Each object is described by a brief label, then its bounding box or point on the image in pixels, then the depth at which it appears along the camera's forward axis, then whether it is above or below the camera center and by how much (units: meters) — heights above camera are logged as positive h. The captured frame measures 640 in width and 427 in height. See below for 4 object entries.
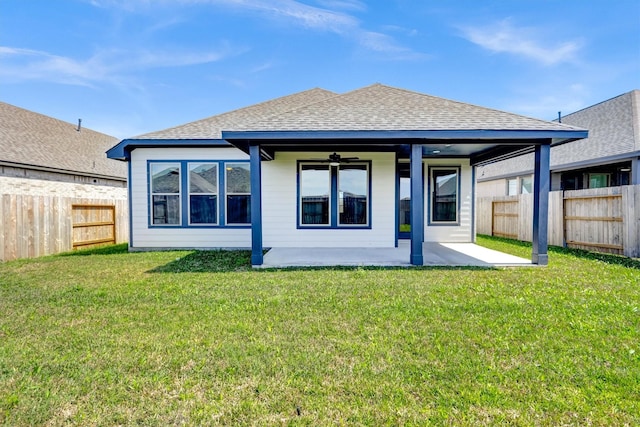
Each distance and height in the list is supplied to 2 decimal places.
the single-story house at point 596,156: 11.95 +2.14
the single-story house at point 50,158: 10.98 +1.94
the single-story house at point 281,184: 8.87 +0.71
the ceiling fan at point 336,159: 8.74 +1.36
